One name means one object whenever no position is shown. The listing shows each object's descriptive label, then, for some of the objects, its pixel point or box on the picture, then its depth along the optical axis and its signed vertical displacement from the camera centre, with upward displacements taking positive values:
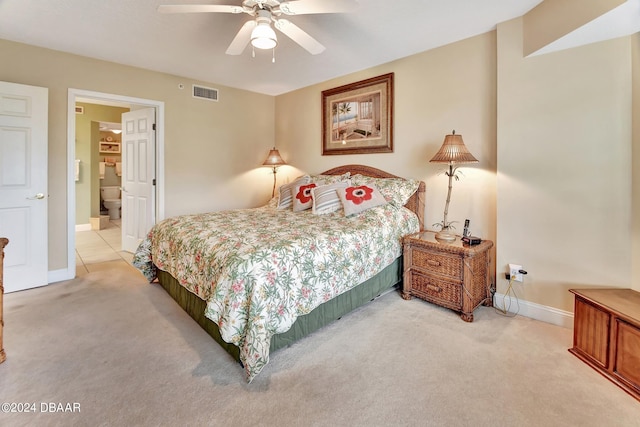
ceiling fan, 1.87 +1.19
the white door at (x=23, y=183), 2.94 +0.12
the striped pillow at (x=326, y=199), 3.21 +0.00
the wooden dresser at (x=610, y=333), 1.67 -0.77
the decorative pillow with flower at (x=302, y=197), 3.53 +0.02
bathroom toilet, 7.52 -0.12
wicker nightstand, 2.48 -0.63
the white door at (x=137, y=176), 4.09 +0.29
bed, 1.74 -0.47
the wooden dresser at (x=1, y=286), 1.82 -0.56
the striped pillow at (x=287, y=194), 3.78 +0.06
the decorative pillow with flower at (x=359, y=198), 3.01 +0.02
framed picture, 3.61 +1.06
